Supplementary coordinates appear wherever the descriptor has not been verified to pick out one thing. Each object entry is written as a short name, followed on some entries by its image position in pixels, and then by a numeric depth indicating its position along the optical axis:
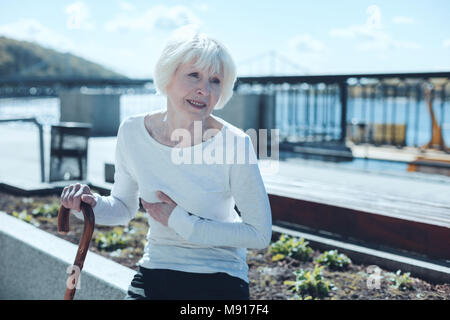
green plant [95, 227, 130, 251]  3.82
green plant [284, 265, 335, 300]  2.82
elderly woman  1.98
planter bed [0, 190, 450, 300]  2.80
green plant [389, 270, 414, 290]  2.82
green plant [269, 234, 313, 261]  3.40
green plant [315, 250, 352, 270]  3.22
